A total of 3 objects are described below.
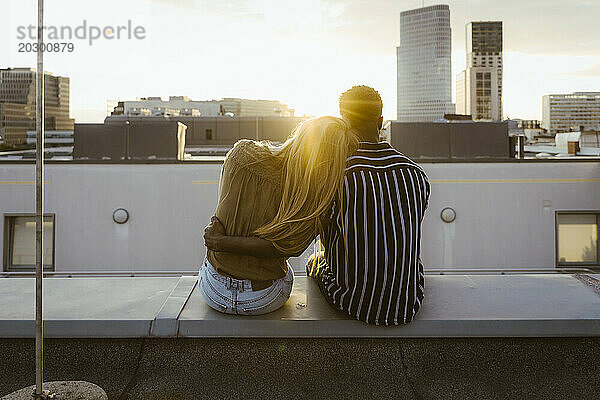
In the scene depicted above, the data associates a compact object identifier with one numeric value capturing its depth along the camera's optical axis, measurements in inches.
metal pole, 86.1
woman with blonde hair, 92.3
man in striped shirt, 94.7
